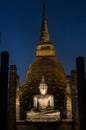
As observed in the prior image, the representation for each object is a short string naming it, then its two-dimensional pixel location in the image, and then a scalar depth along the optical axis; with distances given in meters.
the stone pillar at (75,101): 25.42
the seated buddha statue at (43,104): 26.32
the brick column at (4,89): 18.62
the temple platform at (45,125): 25.86
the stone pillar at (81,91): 22.41
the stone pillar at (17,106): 27.65
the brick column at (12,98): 23.88
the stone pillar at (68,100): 28.04
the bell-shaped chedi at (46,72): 34.25
